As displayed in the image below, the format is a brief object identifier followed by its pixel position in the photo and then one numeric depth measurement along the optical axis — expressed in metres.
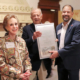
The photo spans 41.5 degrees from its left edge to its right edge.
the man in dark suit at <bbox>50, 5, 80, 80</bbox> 1.32
